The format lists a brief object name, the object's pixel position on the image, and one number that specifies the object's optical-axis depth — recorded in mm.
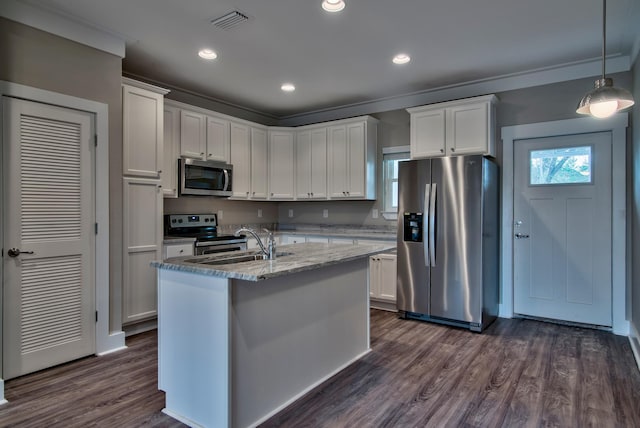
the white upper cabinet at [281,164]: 5391
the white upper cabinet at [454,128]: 3947
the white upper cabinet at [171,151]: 4043
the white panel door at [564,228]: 3662
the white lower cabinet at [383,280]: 4387
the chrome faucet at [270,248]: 2465
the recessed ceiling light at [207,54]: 3404
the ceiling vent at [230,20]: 2755
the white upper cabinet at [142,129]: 3355
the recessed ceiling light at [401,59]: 3527
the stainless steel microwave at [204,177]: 4188
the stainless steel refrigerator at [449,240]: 3645
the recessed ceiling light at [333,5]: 2576
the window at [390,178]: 4938
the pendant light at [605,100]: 1989
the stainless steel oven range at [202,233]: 4113
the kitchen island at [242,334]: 1917
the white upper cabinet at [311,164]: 5188
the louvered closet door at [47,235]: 2582
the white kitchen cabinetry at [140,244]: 3371
